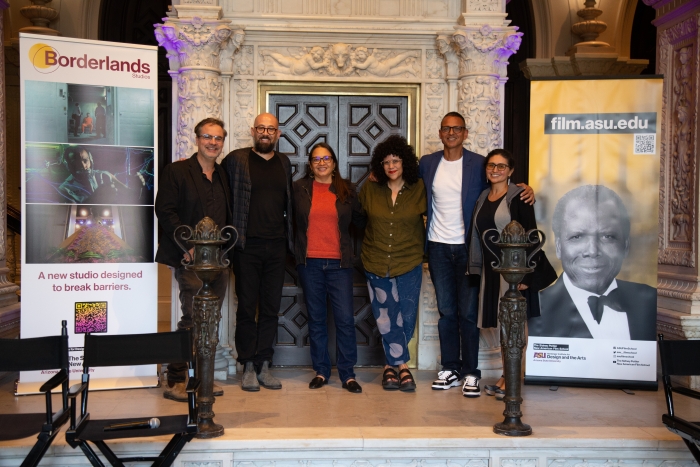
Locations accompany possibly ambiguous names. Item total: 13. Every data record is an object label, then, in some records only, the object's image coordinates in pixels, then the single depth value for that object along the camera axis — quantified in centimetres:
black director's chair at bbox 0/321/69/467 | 326
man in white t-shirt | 498
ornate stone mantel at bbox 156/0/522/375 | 536
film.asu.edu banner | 513
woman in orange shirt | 505
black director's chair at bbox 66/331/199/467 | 327
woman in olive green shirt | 500
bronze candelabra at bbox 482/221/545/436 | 399
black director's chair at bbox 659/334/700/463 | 352
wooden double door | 571
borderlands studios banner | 486
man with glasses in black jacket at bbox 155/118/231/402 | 473
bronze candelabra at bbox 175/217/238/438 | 384
